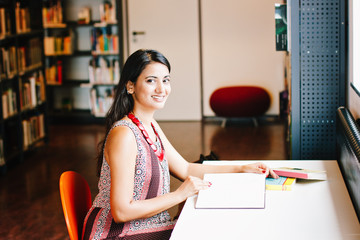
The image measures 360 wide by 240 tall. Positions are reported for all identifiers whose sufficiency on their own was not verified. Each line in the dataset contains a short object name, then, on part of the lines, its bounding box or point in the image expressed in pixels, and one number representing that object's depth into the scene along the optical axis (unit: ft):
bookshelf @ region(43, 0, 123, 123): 24.21
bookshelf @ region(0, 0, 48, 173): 17.13
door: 24.22
